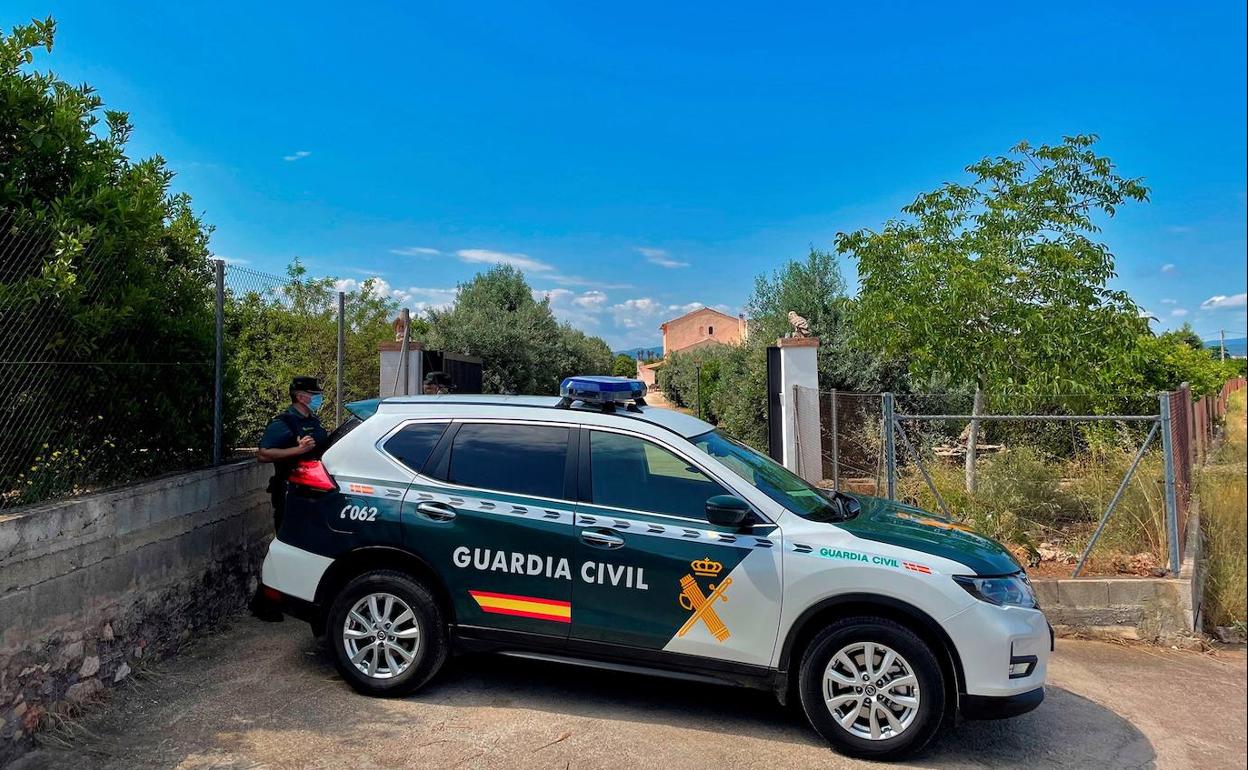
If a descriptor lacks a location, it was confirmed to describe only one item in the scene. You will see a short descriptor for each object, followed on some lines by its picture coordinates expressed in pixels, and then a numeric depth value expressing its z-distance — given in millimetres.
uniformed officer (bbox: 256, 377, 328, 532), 5434
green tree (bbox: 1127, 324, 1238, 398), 13156
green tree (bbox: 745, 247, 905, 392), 14797
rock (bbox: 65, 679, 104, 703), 4238
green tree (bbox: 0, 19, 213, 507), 4387
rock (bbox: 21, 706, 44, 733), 3894
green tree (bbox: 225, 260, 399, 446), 7740
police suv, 3906
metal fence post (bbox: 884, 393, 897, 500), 7082
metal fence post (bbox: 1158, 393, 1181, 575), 5949
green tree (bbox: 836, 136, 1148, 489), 8266
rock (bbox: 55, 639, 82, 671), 4188
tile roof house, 87500
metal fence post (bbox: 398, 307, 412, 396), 9602
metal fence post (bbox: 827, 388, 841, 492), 8414
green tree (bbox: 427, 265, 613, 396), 23594
